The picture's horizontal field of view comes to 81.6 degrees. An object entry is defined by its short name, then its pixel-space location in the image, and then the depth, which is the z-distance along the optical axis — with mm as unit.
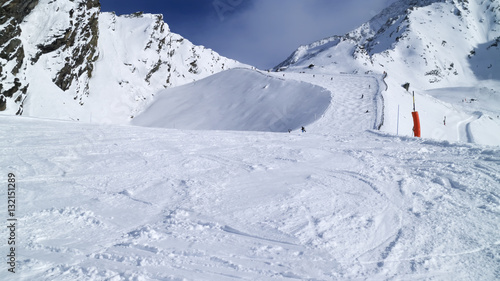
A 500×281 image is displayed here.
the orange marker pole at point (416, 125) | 13773
